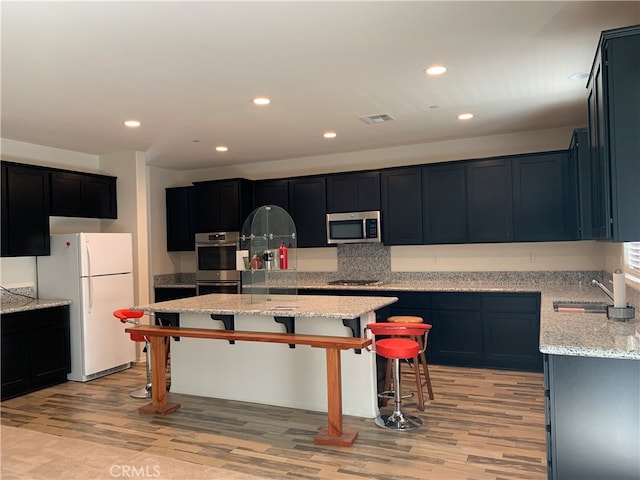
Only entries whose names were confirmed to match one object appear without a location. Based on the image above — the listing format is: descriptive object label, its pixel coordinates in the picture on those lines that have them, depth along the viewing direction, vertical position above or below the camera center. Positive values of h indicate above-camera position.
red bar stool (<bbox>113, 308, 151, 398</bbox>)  4.51 -0.87
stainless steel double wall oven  6.50 -0.23
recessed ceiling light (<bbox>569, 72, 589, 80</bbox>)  3.55 +1.22
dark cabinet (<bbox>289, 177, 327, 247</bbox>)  6.33 +0.47
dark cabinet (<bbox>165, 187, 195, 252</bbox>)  7.07 +0.43
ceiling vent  4.61 +1.22
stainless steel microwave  5.93 +0.20
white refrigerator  5.14 -0.45
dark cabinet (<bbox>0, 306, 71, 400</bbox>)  4.57 -1.00
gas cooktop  5.96 -0.51
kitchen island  3.86 -0.99
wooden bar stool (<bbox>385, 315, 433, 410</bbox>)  3.92 -1.14
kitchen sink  3.47 -0.54
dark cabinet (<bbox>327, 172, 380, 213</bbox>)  6.02 +0.66
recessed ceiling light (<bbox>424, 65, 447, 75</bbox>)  3.37 +1.23
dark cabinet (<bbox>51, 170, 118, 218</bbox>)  5.37 +0.66
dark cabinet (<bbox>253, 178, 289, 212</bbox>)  6.52 +0.73
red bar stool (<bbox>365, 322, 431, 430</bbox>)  3.49 -0.80
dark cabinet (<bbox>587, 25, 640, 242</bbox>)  2.24 +0.51
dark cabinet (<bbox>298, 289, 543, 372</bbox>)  5.01 -0.95
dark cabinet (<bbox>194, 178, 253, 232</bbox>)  6.54 +0.59
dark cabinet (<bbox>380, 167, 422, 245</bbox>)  5.79 +0.44
